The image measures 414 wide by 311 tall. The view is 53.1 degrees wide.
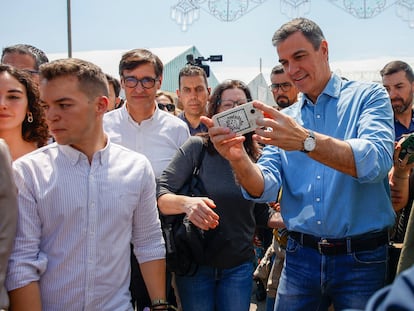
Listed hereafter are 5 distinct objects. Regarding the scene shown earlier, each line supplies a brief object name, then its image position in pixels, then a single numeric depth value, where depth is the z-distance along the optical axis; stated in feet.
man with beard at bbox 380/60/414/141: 12.47
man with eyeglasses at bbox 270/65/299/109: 13.94
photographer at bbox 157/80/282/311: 7.96
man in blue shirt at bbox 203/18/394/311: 6.37
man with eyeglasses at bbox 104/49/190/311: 9.24
